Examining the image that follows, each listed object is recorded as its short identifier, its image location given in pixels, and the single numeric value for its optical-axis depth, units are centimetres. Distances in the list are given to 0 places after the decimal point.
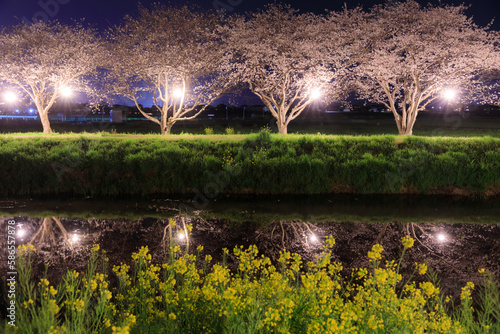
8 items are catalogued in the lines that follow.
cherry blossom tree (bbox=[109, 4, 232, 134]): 2520
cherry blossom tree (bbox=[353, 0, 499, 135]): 2428
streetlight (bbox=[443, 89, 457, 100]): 2836
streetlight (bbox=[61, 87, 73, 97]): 2812
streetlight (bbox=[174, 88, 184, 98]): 2709
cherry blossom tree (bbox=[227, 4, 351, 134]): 2528
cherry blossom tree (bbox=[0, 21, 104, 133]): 2578
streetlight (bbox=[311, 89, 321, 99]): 2748
